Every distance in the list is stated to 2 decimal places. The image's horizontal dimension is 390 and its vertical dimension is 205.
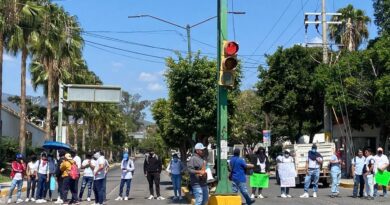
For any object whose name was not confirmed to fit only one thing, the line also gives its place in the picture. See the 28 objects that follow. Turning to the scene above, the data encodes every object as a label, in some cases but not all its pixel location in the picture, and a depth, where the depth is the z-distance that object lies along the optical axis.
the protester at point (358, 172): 19.88
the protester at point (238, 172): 15.37
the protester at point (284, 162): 20.06
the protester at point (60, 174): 18.64
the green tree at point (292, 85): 38.62
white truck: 27.41
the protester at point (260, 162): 20.42
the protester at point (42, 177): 19.73
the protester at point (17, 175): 20.06
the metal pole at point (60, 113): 30.28
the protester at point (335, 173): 20.03
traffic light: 11.55
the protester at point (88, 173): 18.75
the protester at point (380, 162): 20.09
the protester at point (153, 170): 20.38
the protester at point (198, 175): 12.26
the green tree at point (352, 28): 43.06
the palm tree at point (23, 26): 33.31
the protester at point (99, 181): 17.61
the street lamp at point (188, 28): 29.34
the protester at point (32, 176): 20.16
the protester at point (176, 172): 19.64
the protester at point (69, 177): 18.16
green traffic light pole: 12.30
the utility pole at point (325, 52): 32.34
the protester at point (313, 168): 20.17
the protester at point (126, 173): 20.00
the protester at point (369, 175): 19.50
